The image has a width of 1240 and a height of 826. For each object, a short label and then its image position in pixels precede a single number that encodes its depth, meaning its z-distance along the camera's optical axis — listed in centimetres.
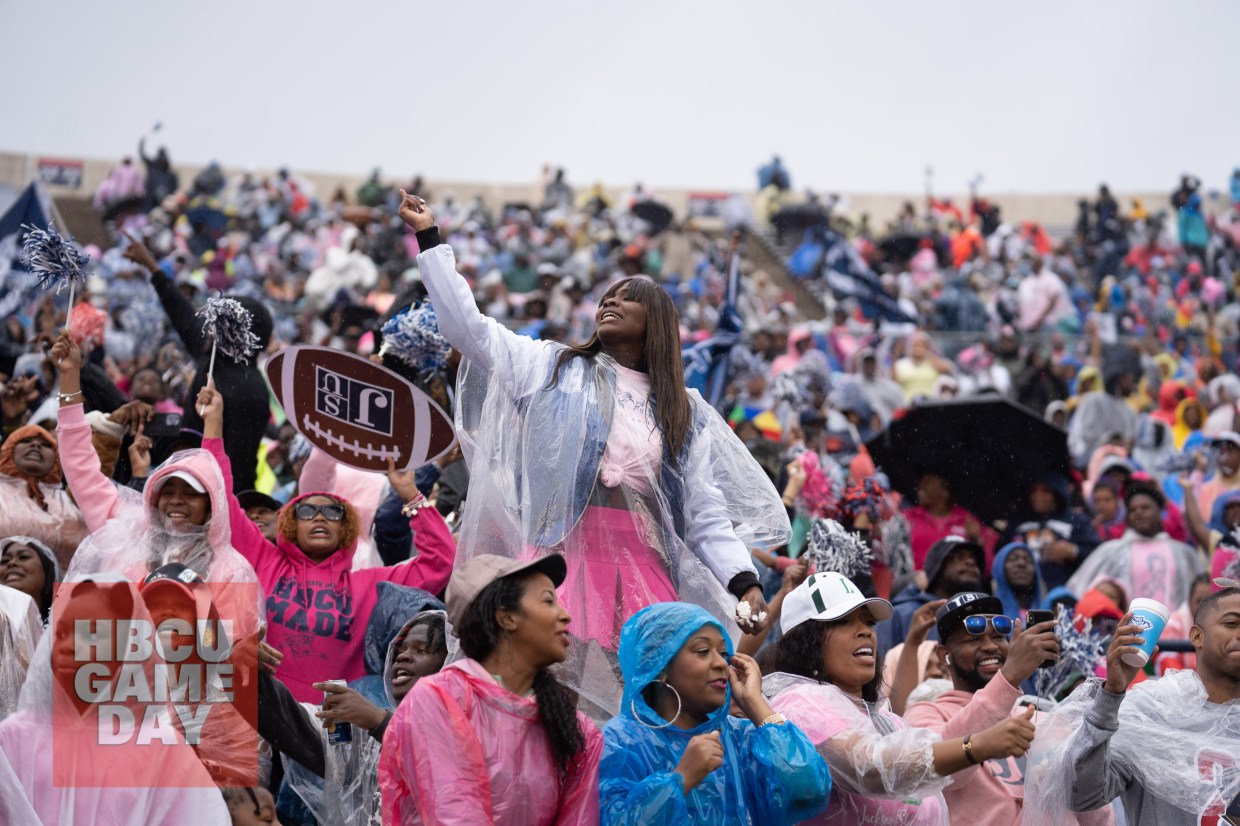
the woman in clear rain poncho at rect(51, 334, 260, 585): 591
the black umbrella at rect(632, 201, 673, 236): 2684
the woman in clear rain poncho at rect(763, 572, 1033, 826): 436
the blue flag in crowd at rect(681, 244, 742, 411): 959
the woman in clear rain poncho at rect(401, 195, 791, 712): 498
